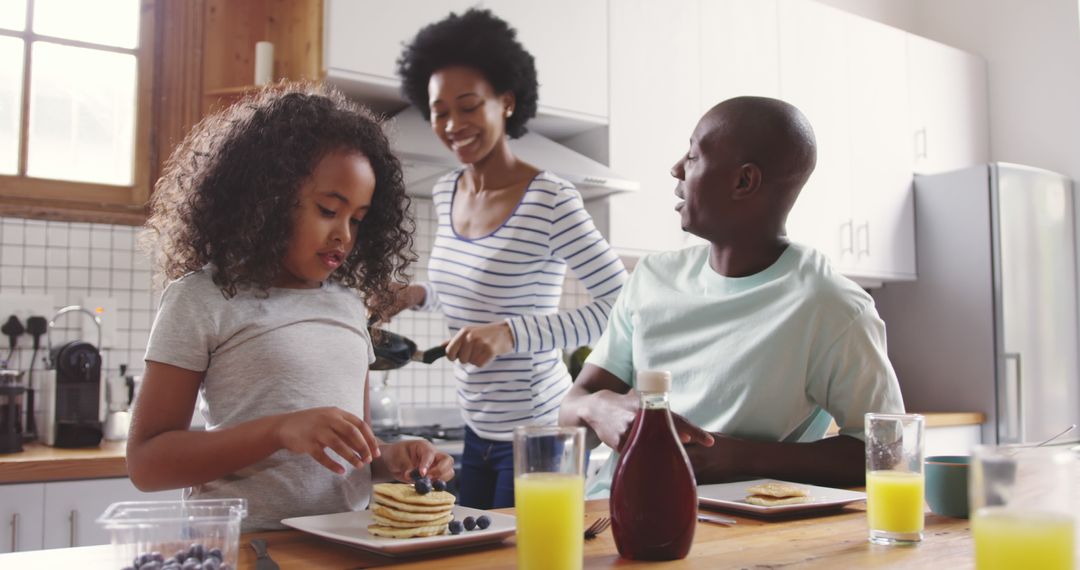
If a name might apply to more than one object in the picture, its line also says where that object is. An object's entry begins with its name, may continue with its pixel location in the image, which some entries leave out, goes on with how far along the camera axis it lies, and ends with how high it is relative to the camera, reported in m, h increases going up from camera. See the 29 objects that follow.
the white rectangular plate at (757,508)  1.11 -0.19
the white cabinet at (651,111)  3.18 +0.84
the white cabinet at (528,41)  2.61 +0.94
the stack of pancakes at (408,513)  0.92 -0.17
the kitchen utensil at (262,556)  0.82 -0.20
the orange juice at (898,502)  0.96 -0.16
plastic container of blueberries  0.73 -0.15
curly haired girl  1.08 +0.04
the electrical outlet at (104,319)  2.56 +0.07
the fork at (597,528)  0.99 -0.20
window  2.65 +0.73
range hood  2.54 +0.55
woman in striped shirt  1.94 +0.19
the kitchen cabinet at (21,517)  1.95 -0.37
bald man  1.33 +0.02
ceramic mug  1.10 -0.17
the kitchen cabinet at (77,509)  2.00 -0.36
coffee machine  2.22 -0.13
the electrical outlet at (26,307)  2.45 +0.10
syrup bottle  0.85 -0.13
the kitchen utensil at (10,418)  2.07 -0.17
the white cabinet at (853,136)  3.72 +0.89
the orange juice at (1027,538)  0.63 -0.13
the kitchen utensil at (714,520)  1.07 -0.20
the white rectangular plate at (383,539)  0.88 -0.19
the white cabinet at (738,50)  3.48 +1.15
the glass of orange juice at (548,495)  0.77 -0.13
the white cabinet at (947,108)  4.12 +1.10
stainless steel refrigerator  3.69 +0.18
